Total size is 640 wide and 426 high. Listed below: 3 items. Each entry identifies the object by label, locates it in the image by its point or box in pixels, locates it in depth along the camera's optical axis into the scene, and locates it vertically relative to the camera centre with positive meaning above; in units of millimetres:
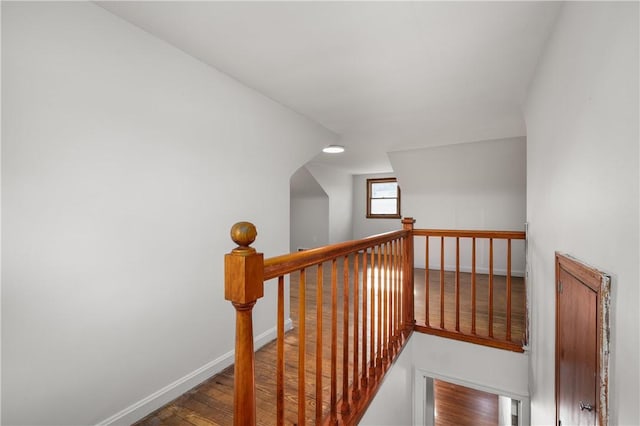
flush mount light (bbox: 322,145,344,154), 4050 +903
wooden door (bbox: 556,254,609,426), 936 -501
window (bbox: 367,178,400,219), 6840 +348
